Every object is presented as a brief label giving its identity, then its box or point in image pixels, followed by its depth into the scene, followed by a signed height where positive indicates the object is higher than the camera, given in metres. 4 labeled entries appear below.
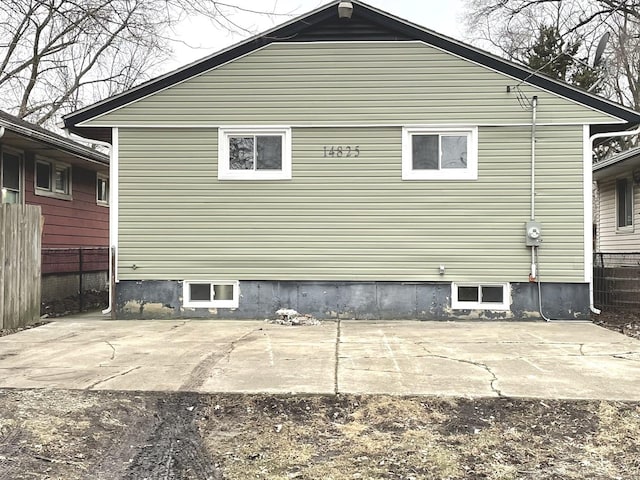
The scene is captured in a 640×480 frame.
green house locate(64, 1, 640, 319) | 9.32 +1.16
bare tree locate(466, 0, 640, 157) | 21.72 +8.74
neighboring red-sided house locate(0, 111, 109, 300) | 11.28 +1.24
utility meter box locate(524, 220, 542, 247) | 9.18 +0.25
